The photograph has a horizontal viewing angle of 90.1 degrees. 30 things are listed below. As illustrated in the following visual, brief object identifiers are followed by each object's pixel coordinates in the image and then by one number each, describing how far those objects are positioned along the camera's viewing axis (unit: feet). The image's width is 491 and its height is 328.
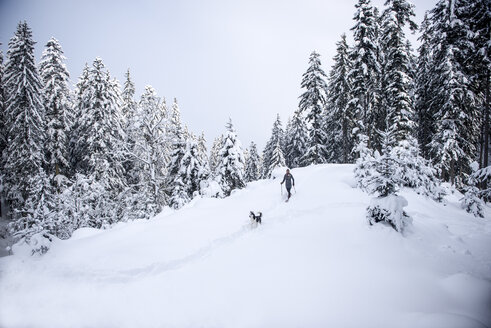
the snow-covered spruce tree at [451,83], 64.28
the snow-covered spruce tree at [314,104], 96.48
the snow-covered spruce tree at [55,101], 72.43
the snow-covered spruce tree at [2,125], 77.05
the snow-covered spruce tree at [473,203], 41.70
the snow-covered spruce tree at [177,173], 63.00
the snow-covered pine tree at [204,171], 68.91
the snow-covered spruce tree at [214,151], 205.24
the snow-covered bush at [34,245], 26.20
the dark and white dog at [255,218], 33.45
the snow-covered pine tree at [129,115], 58.42
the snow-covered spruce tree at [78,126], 80.38
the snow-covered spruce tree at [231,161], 71.10
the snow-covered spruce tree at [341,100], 91.55
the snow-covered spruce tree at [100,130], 74.79
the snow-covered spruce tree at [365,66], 73.05
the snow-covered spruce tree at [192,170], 67.00
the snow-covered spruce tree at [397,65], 72.69
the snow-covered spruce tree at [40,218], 26.45
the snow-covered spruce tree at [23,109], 67.67
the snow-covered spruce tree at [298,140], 121.90
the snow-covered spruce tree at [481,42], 53.16
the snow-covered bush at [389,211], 26.43
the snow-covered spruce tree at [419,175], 41.50
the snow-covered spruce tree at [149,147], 58.44
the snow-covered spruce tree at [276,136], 139.44
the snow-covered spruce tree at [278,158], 122.11
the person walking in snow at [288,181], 45.61
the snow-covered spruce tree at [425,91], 87.04
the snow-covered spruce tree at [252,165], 161.48
